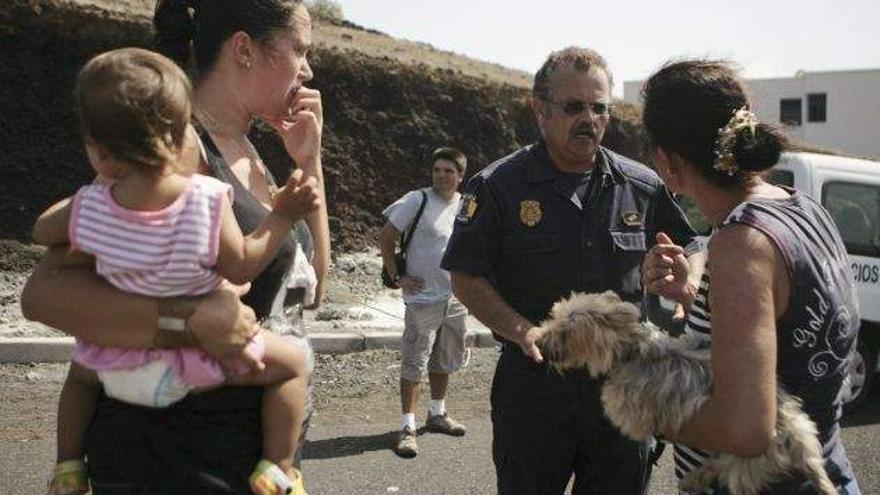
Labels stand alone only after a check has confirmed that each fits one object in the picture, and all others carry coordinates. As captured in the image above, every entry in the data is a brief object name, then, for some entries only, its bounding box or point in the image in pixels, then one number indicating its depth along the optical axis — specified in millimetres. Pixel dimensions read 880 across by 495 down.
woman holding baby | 1836
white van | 7523
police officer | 3168
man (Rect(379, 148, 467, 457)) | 6770
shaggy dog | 2053
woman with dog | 1935
